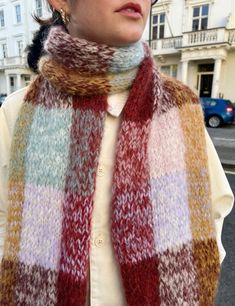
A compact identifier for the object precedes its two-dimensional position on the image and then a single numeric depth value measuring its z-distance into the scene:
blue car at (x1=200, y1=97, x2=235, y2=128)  11.38
